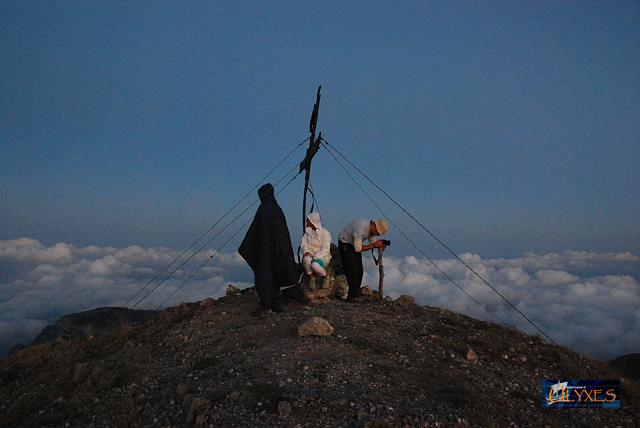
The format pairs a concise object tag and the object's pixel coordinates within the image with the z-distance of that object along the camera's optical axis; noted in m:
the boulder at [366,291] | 12.66
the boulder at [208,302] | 12.22
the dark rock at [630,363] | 32.00
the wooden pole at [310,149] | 13.29
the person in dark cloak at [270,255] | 10.30
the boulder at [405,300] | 12.29
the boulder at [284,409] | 6.30
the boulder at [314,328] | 8.74
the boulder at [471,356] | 8.69
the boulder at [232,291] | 13.04
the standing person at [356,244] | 11.35
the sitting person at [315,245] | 11.02
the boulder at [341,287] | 12.00
